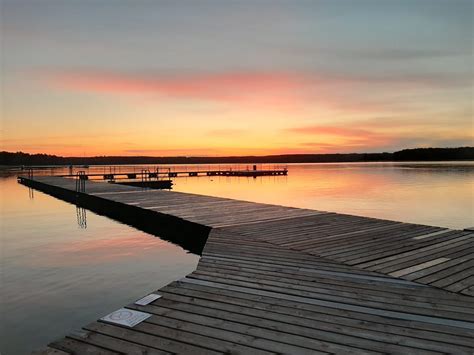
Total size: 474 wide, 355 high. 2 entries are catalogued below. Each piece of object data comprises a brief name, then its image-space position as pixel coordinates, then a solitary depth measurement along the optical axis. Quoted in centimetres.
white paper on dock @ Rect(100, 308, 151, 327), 356
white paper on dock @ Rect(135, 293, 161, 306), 404
